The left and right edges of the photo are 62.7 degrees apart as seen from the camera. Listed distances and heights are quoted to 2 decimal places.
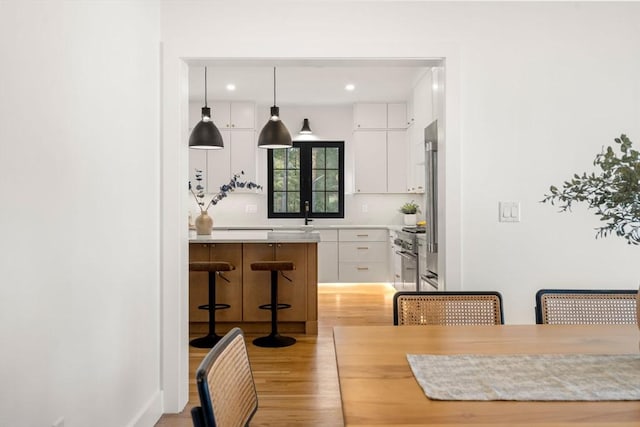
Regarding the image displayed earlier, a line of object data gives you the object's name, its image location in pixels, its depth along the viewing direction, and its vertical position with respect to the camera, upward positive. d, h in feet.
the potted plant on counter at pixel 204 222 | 16.57 -0.21
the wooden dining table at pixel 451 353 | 3.46 -1.33
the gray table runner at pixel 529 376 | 3.86 -1.32
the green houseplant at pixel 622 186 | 4.12 +0.22
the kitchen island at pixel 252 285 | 15.74 -2.09
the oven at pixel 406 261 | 18.58 -1.75
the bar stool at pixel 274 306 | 14.56 -2.61
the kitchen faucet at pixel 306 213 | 25.53 +0.10
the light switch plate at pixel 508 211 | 9.67 +0.06
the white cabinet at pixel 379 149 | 24.80 +3.10
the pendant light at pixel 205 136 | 16.84 +2.55
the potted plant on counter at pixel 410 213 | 24.11 +0.08
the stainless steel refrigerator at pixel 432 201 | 11.34 +0.30
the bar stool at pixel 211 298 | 14.17 -2.30
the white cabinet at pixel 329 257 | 24.58 -1.97
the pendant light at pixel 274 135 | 17.30 +2.67
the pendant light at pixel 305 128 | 24.86 +4.12
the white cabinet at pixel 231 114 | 24.44 +4.72
